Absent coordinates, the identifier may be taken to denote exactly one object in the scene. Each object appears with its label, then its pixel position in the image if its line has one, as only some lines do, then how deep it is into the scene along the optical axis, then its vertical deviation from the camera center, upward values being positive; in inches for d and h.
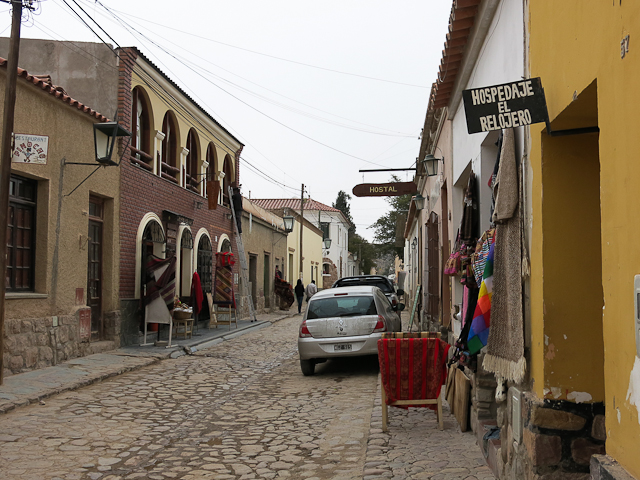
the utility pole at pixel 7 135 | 318.0 +69.9
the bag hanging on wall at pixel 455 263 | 251.9 +5.2
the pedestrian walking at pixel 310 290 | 1093.1 -27.8
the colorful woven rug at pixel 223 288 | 697.6 -16.5
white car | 391.9 -33.3
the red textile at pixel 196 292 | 618.8 -18.9
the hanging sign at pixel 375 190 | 568.7 +77.6
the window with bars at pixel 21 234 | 378.3 +23.0
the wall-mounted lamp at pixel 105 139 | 418.9 +89.7
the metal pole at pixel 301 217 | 1348.4 +124.8
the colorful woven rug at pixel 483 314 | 184.7 -11.8
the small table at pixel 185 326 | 561.0 -49.7
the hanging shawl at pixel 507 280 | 161.2 -1.1
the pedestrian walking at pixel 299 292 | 1100.8 -31.8
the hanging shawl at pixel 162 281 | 528.1 -7.0
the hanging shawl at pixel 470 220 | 242.4 +21.7
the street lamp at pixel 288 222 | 1034.1 +85.9
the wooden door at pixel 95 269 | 482.3 +2.4
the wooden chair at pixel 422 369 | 253.1 -38.2
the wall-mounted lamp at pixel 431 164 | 440.5 +79.1
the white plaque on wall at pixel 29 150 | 348.2 +67.5
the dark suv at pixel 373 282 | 663.1 -8.2
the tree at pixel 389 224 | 2209.6 +189.3
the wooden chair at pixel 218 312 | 678.5 -43.4
